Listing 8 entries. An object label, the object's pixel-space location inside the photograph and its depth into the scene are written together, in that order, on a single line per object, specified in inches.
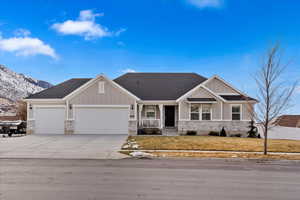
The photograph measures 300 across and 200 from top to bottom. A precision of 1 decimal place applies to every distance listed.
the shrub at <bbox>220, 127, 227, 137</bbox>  775.1
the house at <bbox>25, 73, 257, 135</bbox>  759.7
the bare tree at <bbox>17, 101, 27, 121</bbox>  1067.3
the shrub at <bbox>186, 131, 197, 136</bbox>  786.8
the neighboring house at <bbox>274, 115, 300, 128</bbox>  1038.4
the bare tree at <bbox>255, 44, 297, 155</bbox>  416.2
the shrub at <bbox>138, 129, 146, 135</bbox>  786.2
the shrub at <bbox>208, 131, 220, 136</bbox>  784.9
